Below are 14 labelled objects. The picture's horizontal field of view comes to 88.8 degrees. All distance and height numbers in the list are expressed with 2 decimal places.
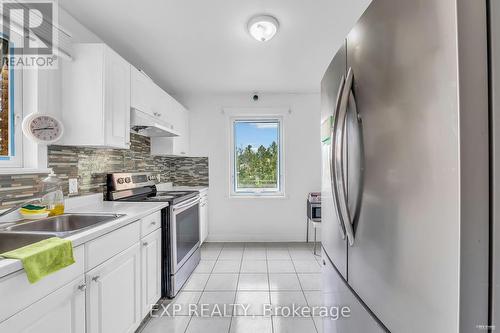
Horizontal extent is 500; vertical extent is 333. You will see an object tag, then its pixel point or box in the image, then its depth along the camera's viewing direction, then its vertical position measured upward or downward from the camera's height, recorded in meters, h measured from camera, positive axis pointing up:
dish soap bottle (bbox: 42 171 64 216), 1.66 -0.18
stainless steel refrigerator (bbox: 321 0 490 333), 0.53 +0.00
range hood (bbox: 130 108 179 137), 2.32 +0.43
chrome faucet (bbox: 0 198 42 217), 1.30 -0.21
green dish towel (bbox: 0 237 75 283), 0.93 -0.35
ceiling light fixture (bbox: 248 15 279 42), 1.97 +1.12
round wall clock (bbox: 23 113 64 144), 1.57 +0.26
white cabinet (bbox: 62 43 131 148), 1.84 +0.52
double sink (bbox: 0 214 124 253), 1.23 -0.33
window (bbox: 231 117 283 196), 4.19 +0.18
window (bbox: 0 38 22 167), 1.53 +0.34
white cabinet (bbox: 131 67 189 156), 2.37 +0.64
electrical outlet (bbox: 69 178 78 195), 1.95 -0.14
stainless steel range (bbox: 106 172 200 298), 2.26 -0.54
